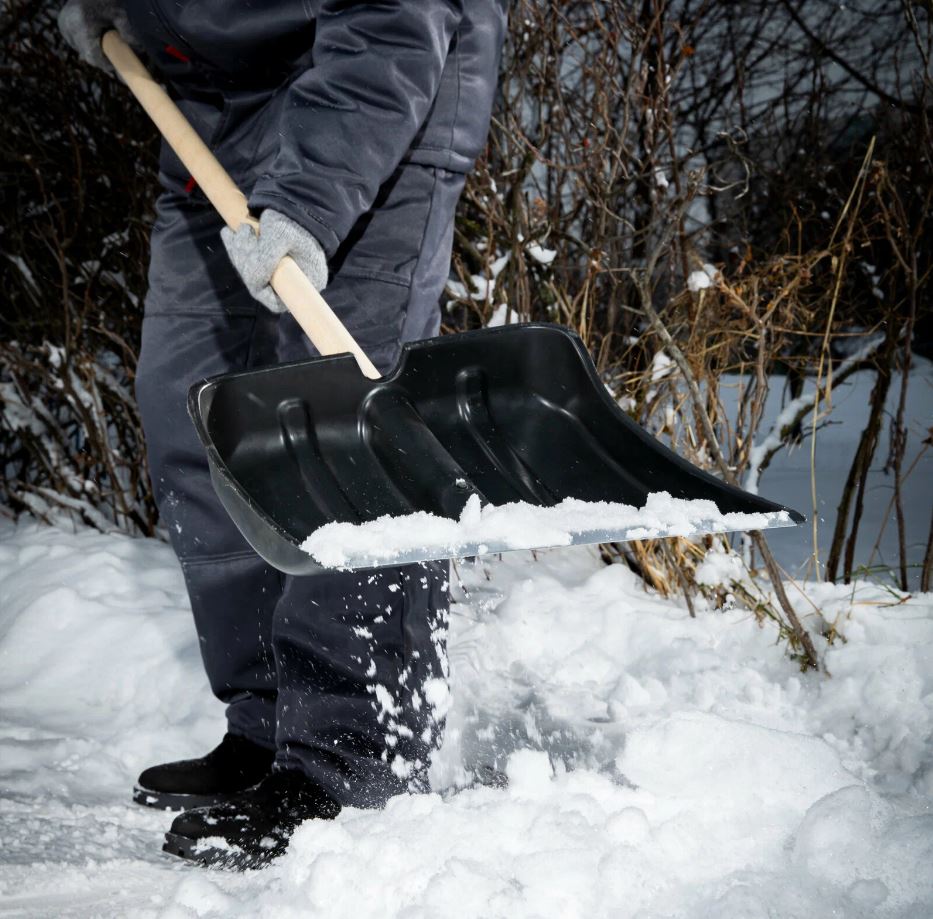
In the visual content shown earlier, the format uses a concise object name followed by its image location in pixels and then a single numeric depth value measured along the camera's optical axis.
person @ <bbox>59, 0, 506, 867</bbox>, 1.67
